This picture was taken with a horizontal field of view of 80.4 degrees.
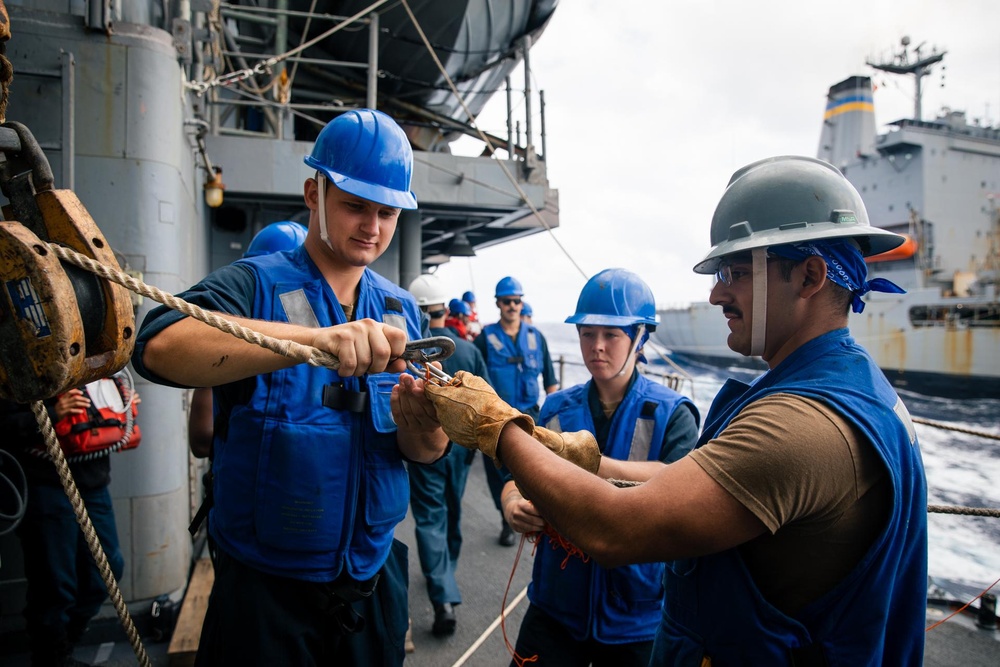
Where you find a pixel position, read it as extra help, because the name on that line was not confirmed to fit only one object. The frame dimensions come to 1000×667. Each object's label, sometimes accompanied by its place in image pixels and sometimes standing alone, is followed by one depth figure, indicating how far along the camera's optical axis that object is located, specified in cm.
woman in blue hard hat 222
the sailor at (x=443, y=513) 401
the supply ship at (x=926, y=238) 2683
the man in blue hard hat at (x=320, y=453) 170
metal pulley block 102
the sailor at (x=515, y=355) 665
